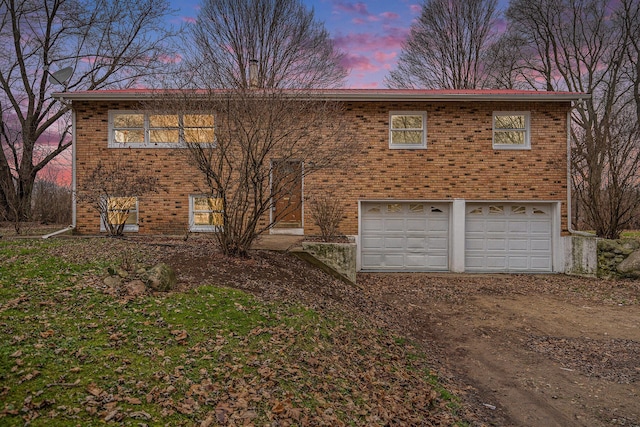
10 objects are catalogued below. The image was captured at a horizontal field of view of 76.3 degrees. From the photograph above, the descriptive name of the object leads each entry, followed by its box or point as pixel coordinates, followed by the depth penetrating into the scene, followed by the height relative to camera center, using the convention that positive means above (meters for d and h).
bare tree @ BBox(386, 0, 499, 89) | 23.05 +9.90
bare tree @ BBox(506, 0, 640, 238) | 20.56 +9.03
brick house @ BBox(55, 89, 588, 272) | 12.37 +1.17
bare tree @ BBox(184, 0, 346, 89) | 20.75 +9.31
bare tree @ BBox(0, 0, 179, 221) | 18.00 +7.25
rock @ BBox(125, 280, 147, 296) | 5.26 -0.96
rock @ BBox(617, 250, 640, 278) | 11.44 -1.36
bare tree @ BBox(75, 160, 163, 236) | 10.37 +0.54
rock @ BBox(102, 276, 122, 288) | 5.47 -0.91
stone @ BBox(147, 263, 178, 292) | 5.48 -0.87
